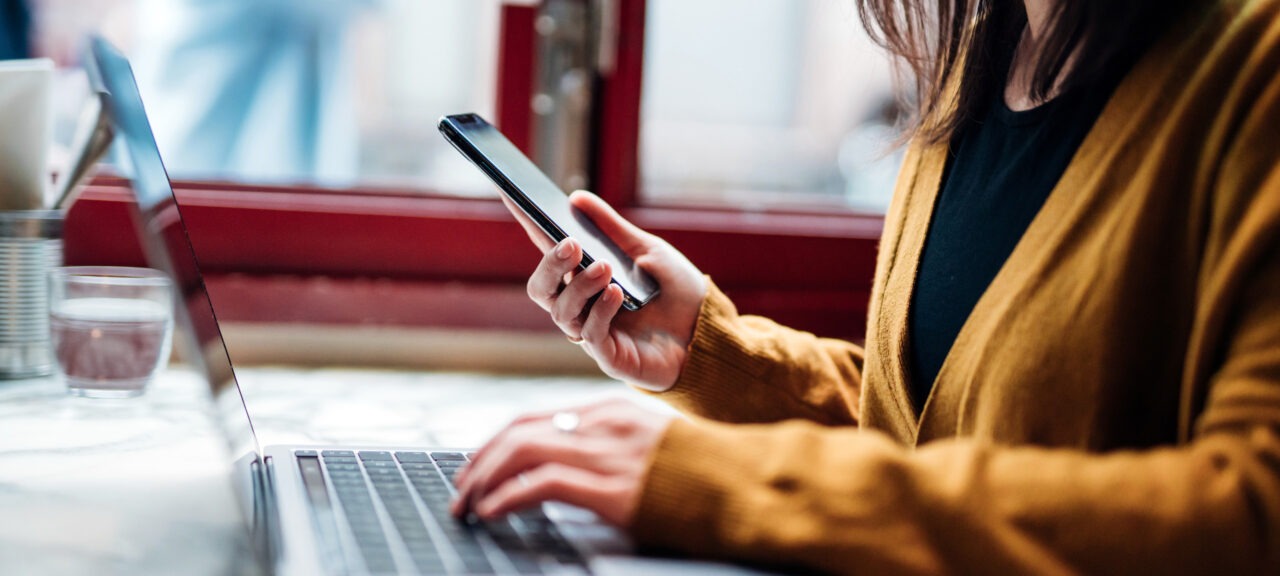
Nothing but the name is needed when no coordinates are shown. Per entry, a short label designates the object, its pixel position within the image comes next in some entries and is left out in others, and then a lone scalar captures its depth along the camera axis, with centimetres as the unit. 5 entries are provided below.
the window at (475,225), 124
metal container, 100
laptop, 48
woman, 44
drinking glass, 96
